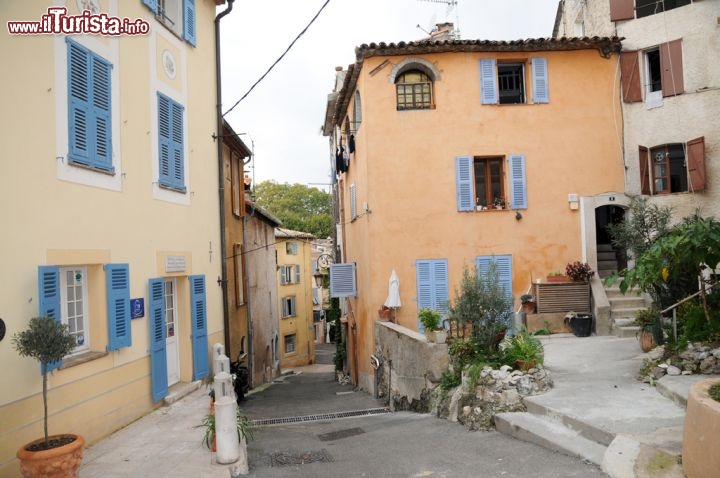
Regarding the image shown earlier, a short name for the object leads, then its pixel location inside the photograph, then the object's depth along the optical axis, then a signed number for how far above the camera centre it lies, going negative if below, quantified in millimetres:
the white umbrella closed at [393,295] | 13516 -655
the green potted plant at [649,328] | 9109 -1197
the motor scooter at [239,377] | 12948 -2471
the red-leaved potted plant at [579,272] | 13531 -310
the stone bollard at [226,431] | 6145 -1707
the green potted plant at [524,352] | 8258 -1357
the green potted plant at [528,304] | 13405 -1016
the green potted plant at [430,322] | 9980 -999
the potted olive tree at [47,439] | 5180 -1522
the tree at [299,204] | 46912 +5809
